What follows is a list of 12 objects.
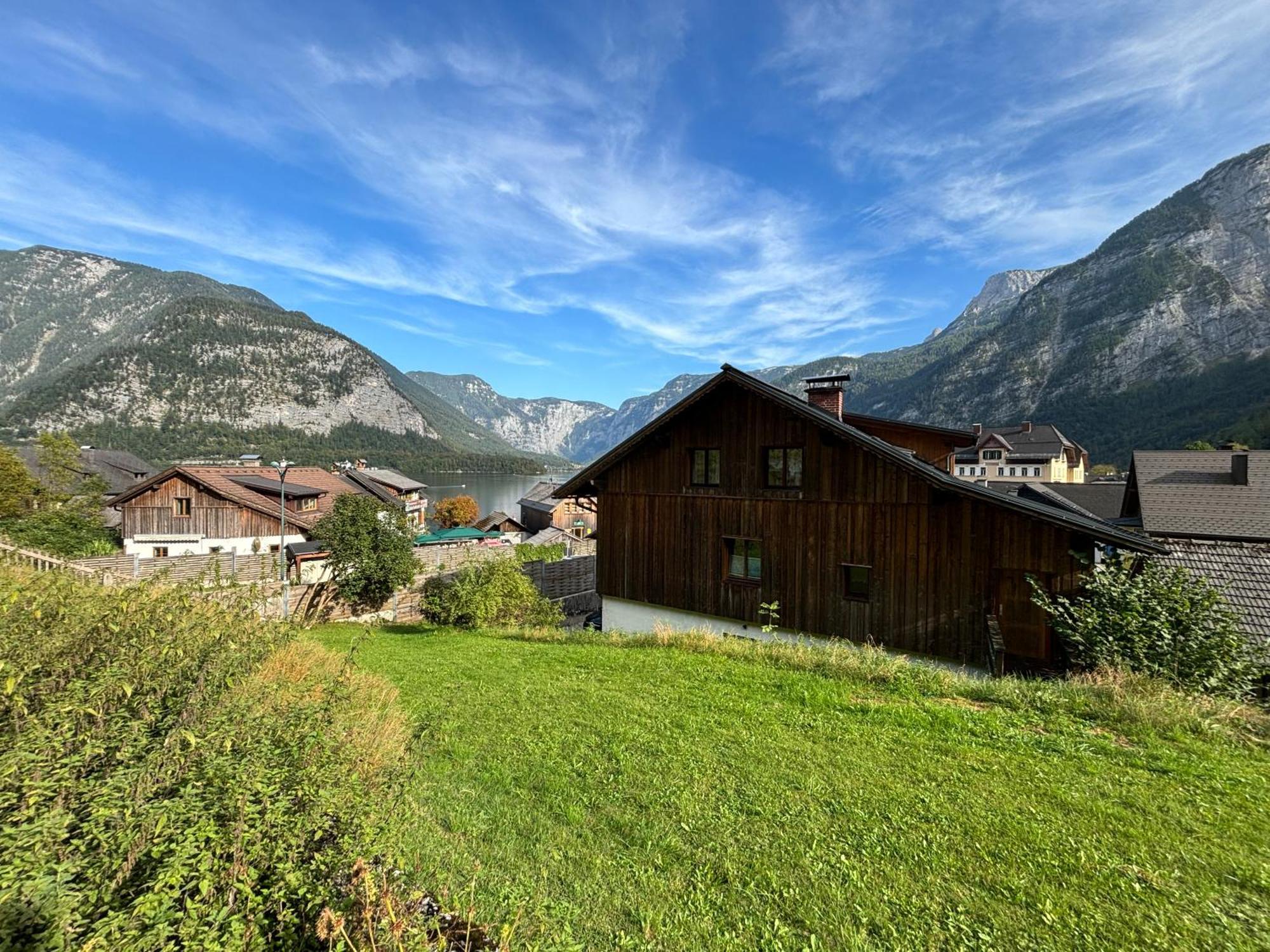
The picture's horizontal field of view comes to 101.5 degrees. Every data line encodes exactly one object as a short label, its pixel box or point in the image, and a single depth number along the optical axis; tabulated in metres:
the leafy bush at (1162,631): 7.29
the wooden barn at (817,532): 10.78
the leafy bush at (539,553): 29.78
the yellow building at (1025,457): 66.38
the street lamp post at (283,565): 16.77
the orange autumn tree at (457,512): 54.95
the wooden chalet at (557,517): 48.97
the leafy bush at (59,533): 24.66
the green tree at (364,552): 18.55
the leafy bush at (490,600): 16.14
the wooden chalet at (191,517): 31.44
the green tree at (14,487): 28.36
